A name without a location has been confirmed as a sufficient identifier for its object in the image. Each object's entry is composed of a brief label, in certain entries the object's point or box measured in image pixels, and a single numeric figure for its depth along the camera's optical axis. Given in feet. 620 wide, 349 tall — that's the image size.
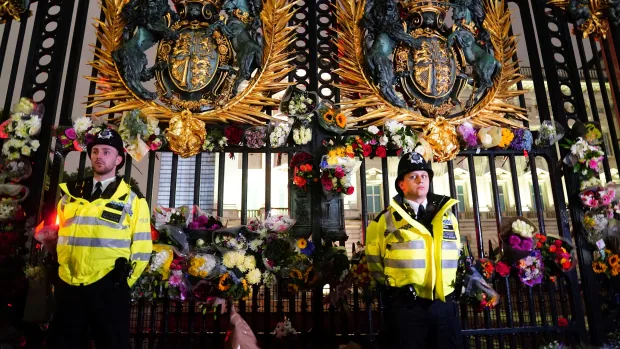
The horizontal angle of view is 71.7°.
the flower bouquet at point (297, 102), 17.03
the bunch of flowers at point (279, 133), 16.97
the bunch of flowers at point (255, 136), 17.13
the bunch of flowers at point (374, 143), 17.11
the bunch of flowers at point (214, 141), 16.97
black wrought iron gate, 15.25
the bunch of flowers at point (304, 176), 16.55
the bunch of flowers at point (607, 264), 16.49
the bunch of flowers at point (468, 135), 17.74
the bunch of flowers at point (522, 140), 18.01
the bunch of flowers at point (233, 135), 17.15
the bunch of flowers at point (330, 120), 17.21
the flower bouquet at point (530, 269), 15.71
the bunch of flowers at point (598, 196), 16.81
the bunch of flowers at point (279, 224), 15.49
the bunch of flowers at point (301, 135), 17.11
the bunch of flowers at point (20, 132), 15.92
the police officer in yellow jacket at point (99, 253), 10.36
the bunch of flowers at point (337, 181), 16.02
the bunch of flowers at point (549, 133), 17.94
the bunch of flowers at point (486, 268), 15.34
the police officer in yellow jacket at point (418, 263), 10.65
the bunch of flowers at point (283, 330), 14.88
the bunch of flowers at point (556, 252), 16.02
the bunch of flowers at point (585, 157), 17.40
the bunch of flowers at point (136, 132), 16.03
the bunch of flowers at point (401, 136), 16.98
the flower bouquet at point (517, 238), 15.49
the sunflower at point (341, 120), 17.25
